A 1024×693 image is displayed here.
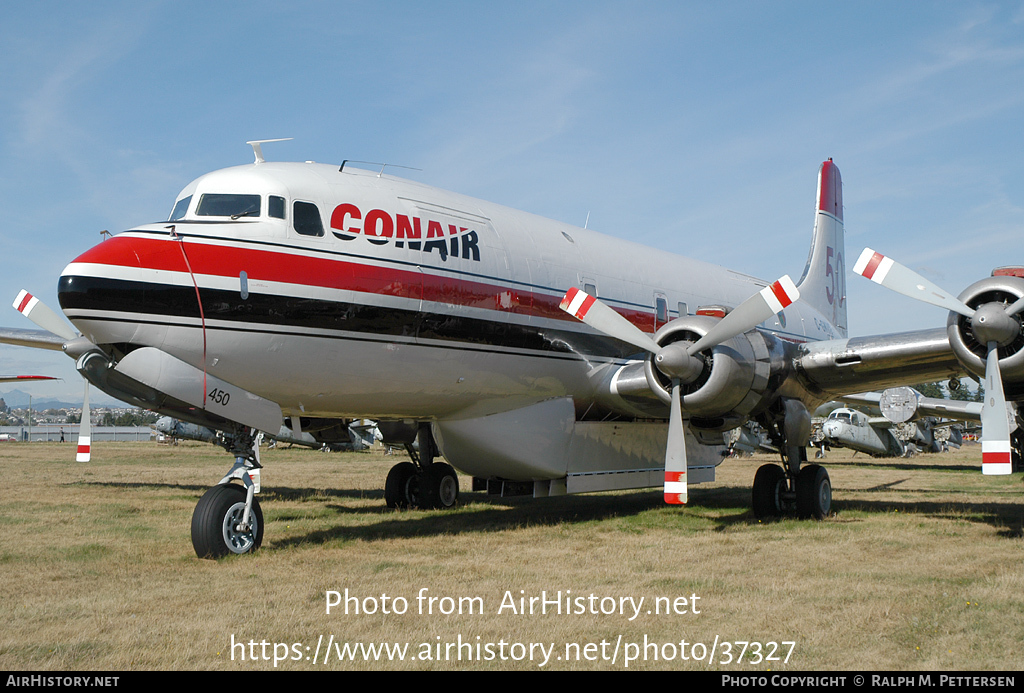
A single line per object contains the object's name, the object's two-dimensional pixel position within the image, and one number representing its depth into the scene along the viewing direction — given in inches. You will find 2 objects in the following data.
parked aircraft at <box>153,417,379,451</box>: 1214.1
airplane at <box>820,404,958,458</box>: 1253.7
